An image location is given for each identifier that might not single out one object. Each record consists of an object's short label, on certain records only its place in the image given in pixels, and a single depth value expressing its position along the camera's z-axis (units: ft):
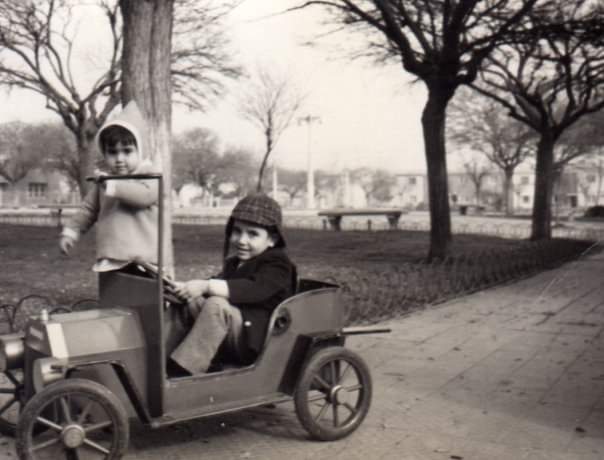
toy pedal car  10.11
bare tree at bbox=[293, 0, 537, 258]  41.39
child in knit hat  11.64
